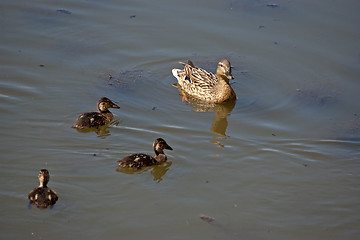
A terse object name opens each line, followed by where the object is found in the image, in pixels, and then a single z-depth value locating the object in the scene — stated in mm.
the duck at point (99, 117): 15283
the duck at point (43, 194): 11594
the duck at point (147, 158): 13375
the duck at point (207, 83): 17859
